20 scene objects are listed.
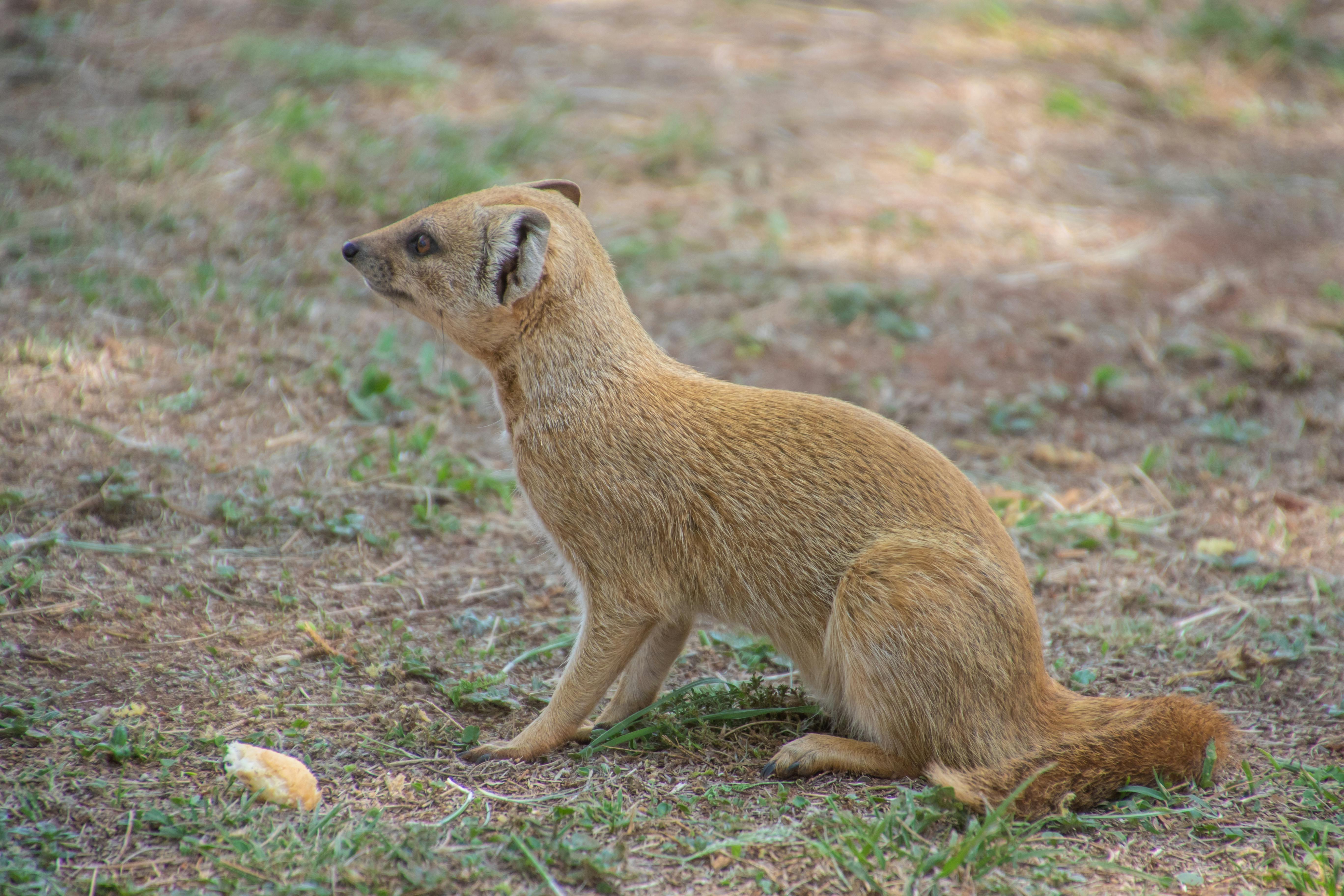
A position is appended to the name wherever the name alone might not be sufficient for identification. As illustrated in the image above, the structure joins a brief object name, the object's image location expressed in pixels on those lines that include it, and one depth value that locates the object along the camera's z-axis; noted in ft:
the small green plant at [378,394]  34.68
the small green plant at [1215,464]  34.68
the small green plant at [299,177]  43.24
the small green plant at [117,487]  27.32
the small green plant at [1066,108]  60.85
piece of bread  19.03
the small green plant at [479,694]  23.66
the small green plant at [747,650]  26.71
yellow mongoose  20.53
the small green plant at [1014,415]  37.47
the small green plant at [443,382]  36.09
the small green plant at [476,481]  31.86
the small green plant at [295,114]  47.70
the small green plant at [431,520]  30.22
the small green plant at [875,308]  42.34
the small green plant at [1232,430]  36.52
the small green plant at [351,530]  28.76
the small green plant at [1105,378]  38.88
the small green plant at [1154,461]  35.01
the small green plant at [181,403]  31.99
